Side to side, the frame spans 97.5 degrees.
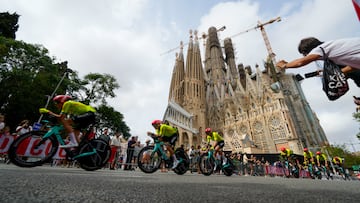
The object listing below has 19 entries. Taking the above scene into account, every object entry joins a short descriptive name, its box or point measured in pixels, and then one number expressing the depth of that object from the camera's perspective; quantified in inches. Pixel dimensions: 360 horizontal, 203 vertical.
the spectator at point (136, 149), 325.9
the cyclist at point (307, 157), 396.2
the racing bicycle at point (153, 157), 171.8
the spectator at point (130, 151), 318.3
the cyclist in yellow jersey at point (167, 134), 179.3
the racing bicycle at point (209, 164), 222.4
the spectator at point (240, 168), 414.9
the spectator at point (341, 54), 68.9
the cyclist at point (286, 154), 376.9
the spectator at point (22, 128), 264.1
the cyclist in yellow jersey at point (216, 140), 231.0
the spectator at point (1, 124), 232.5
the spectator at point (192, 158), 350.2
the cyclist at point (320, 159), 385.7
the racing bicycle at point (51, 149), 114.5
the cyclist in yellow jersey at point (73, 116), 123.8
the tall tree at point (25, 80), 617.6
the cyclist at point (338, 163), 425.4
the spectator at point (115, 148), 314.6
